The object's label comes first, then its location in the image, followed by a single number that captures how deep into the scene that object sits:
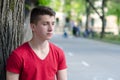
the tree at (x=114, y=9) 28.88
